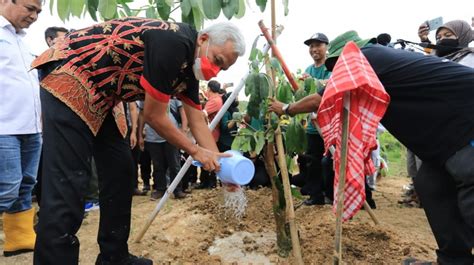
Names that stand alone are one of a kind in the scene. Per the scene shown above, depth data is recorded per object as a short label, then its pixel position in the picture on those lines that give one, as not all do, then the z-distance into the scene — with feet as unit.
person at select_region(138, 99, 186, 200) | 13.91
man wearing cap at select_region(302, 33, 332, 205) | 11.82
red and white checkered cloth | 4.77
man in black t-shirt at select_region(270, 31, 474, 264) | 5.69
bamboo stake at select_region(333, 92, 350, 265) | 4.81
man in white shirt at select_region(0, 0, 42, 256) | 7.01
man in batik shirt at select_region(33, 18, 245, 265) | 5.08
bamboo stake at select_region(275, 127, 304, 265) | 6.57
